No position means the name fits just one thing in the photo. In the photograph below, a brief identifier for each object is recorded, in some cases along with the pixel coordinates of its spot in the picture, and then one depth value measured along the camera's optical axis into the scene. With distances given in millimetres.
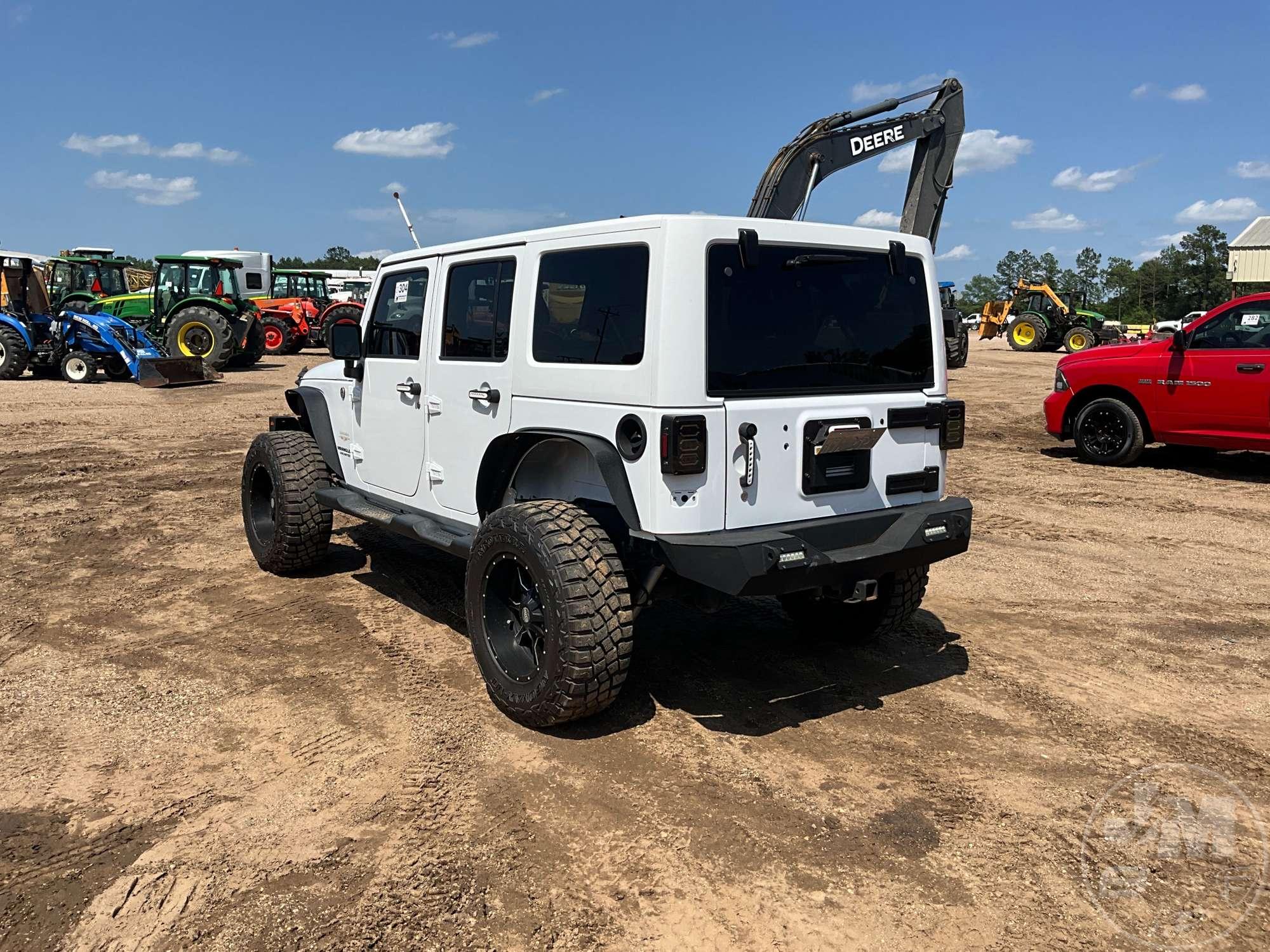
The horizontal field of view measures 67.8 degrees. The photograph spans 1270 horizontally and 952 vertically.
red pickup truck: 9211
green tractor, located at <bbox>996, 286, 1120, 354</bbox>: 29656
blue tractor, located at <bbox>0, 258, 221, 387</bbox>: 17656
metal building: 58219
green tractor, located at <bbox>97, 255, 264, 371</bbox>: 19375
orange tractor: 24922
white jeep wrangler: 3596
